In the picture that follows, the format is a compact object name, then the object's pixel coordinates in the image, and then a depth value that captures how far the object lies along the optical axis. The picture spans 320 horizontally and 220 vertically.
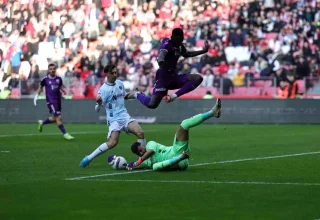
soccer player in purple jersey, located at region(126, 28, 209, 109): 19.28
